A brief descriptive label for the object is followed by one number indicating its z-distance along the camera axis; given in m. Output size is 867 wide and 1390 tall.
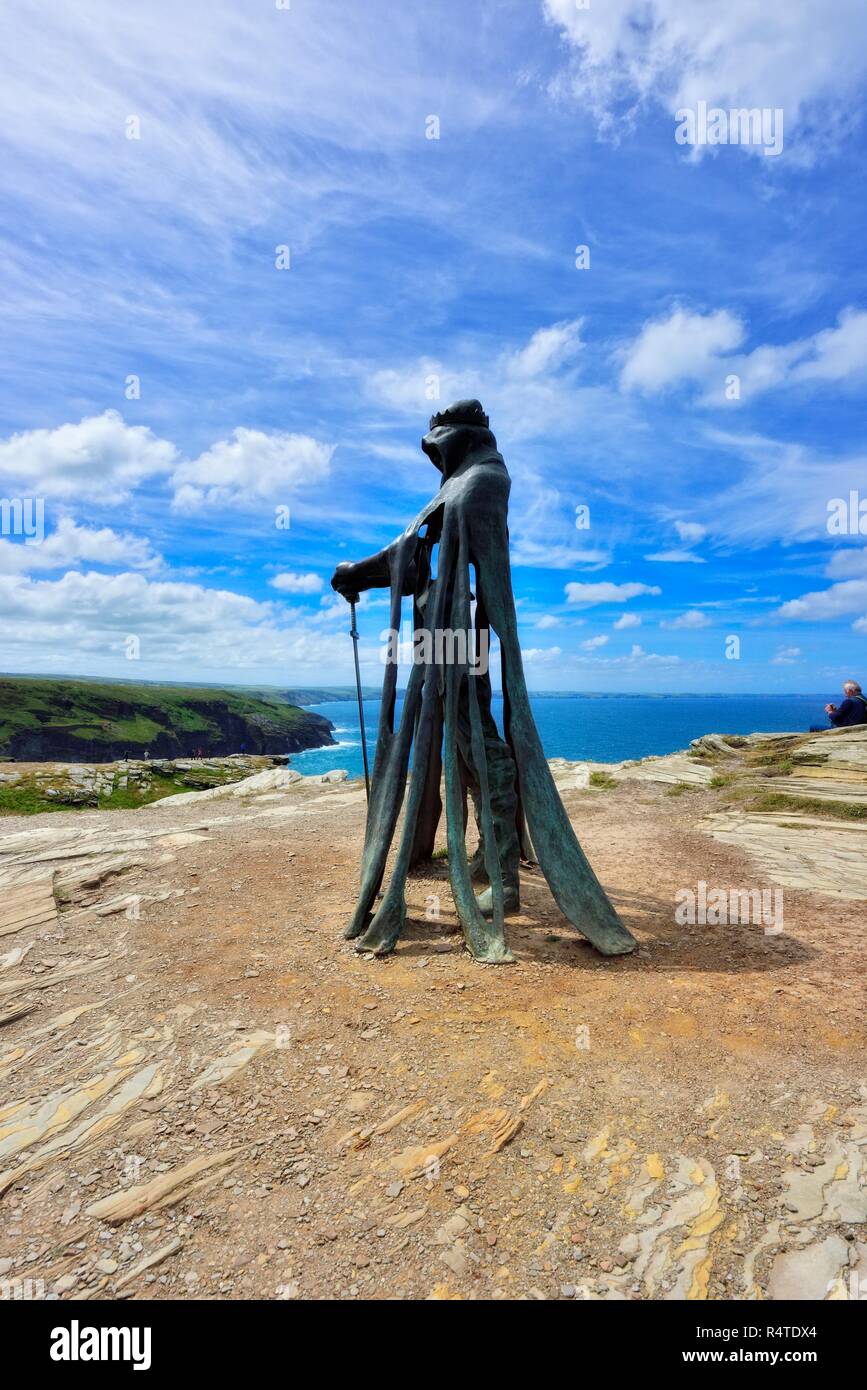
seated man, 16.77
